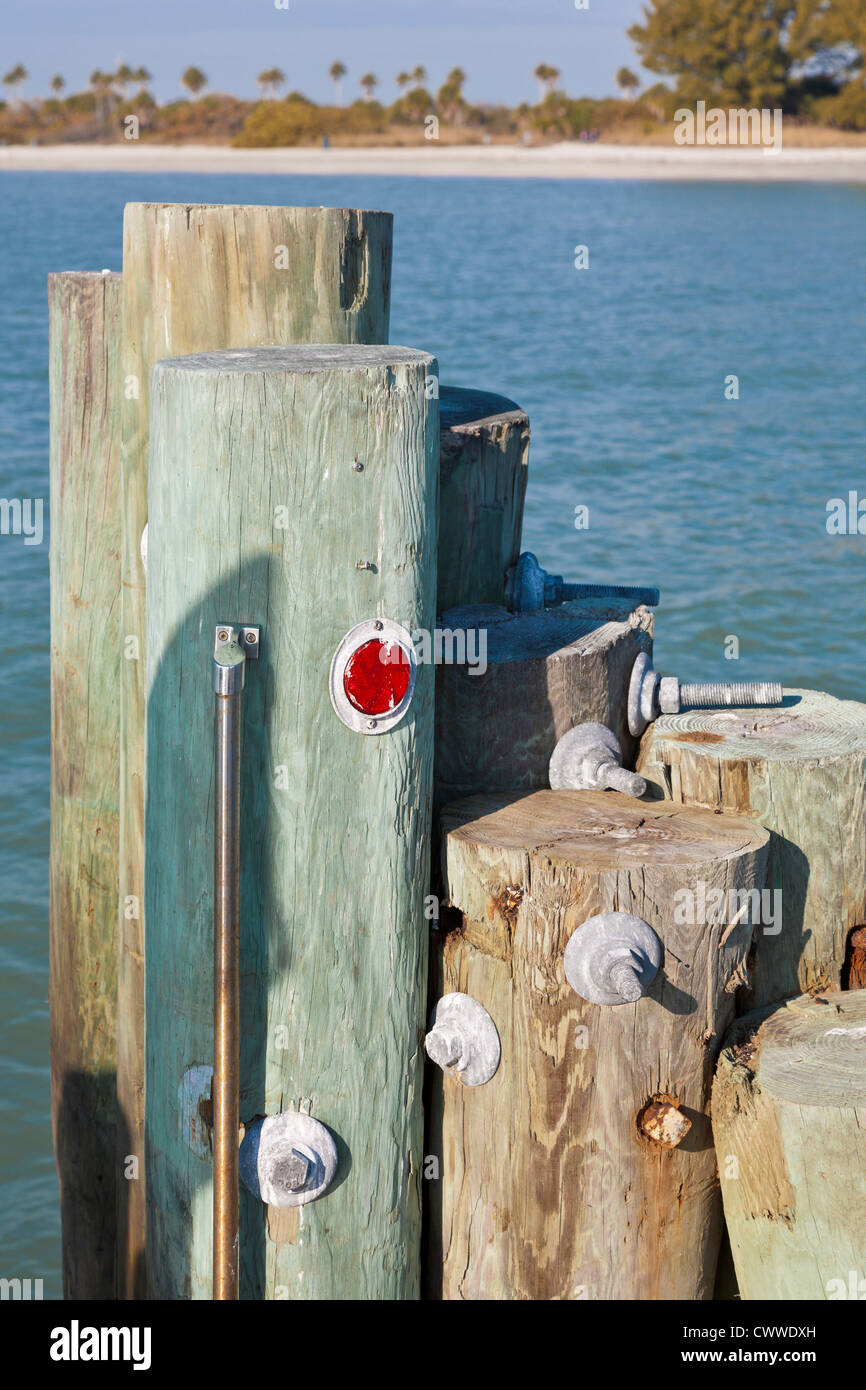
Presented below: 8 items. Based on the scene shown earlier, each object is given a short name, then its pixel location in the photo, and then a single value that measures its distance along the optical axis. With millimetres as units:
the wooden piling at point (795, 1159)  2701
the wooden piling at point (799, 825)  3125
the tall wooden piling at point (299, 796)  2607
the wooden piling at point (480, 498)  3416
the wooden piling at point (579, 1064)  2832
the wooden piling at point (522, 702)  3168
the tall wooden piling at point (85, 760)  3621
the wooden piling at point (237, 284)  2984
